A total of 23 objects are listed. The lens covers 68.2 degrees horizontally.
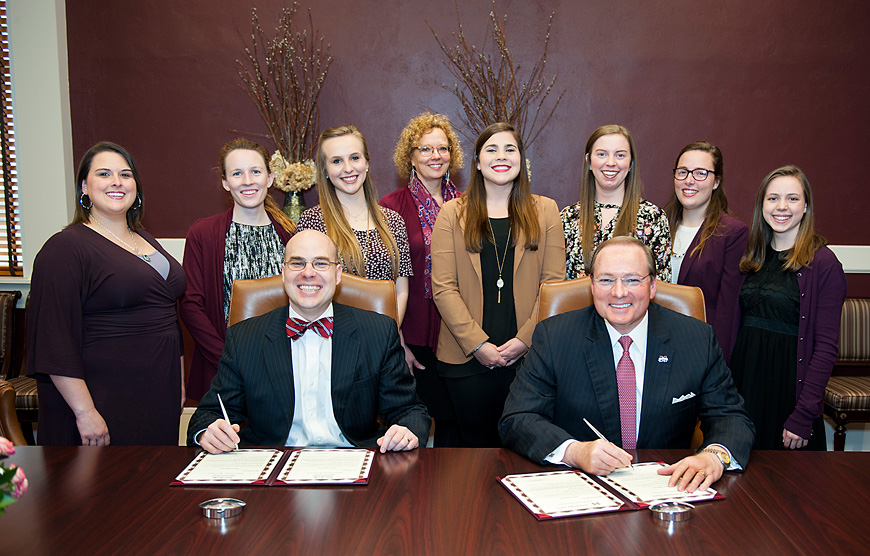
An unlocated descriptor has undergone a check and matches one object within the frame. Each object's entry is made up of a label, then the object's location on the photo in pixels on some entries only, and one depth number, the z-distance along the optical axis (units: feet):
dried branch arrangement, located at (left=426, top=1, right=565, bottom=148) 14.80
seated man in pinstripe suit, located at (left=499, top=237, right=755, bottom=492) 6.49
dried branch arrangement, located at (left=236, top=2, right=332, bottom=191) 14.70
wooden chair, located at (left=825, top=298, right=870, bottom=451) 12.34
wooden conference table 4.22
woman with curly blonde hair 10.87
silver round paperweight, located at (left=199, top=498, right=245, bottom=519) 4.58
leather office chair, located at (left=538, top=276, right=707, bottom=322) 7.57
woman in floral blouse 9.68
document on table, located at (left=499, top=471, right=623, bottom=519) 4.69
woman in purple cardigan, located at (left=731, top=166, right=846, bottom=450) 9.14
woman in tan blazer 9.33
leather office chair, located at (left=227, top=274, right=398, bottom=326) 7.88
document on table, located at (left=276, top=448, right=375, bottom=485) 5.19
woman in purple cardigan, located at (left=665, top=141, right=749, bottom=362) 10.03
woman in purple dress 7.98
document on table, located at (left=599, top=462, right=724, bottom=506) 4.91
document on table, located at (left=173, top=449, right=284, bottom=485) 5.24
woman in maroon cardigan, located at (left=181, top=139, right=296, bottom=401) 9.62
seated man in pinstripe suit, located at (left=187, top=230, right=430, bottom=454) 6.96
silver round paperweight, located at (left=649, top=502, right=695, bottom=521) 4.56
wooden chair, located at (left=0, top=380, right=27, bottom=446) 11.37
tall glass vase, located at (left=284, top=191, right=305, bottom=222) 13.35
